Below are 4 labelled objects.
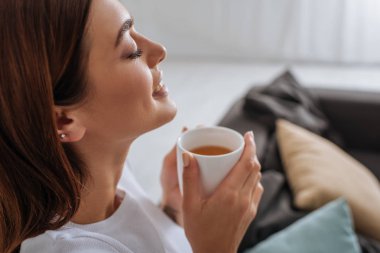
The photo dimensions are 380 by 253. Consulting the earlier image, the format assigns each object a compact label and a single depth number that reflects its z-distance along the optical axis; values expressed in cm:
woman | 66
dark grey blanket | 140
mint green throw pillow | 125
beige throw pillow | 148
